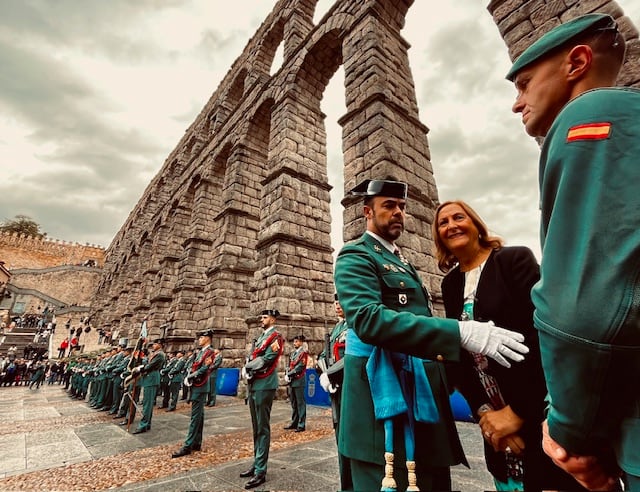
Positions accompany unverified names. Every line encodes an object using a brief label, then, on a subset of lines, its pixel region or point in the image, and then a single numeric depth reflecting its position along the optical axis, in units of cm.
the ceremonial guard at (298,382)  491
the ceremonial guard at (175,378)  747
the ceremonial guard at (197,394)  387
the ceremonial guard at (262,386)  298
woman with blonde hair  112
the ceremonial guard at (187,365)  804
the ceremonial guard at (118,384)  710
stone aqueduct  540
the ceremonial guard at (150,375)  542
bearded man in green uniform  104
